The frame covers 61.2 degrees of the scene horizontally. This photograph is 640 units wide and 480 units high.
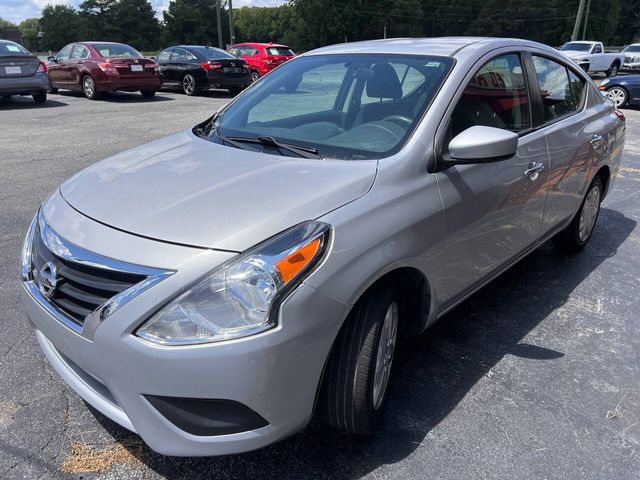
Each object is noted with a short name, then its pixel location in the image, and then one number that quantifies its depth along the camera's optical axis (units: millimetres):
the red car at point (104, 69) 14555
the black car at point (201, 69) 16469
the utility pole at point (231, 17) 39134
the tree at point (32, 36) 87688
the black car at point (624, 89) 14500
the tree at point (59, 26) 79188
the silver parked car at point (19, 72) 12523
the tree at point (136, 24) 76562
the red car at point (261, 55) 19547
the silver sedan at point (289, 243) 1821
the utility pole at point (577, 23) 34094
